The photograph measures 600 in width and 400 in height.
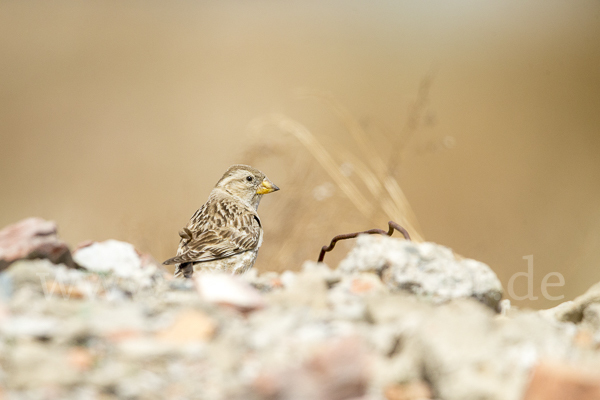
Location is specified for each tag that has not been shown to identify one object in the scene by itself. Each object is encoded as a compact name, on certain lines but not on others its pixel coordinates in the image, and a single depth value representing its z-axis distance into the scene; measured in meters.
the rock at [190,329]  4.18
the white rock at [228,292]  4.85
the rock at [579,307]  6.21
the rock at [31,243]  5.54
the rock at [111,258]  6.21
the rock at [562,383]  3.63
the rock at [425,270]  5.53
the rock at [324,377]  3.49
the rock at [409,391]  4.13
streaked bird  6.32
